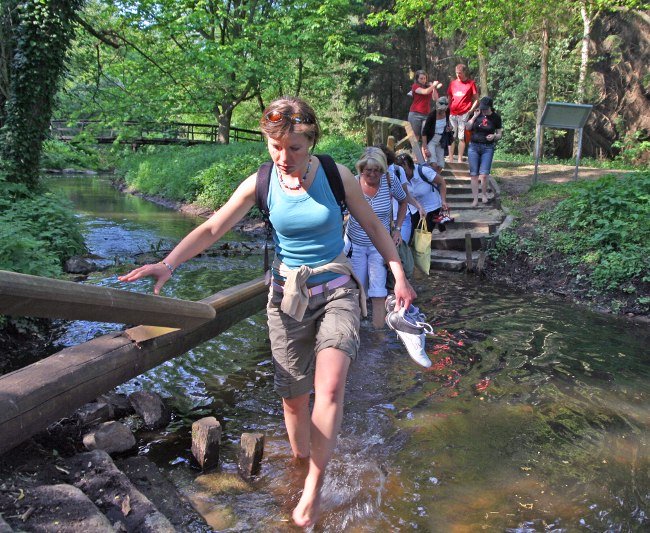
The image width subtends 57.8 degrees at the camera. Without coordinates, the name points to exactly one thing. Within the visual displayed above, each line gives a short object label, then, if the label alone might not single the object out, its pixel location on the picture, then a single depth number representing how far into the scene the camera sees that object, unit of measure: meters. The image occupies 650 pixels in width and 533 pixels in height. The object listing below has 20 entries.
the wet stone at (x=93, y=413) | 3.88
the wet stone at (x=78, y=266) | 9.48
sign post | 11.80
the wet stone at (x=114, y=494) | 2.76
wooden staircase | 10.17
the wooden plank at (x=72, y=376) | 3.02
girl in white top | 7.82
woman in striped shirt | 5.79
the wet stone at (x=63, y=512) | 2.50
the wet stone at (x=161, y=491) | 3.14
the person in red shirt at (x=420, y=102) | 12.53
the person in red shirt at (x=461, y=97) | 12.81
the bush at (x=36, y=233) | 6.02
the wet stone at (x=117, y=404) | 4.24
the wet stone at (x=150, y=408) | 4.25
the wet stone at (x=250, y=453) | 3.68
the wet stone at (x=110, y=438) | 3.59
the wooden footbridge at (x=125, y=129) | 12.79
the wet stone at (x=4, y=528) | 2.21
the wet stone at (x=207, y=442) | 3.70
